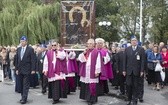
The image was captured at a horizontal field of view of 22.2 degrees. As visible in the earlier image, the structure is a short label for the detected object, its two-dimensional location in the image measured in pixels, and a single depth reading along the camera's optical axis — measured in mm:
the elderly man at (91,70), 12414
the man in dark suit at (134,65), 11971
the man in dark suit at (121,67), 14056
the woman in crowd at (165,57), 16625
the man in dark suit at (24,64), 12719
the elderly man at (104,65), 13165
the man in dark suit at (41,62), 14875
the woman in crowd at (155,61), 16156
